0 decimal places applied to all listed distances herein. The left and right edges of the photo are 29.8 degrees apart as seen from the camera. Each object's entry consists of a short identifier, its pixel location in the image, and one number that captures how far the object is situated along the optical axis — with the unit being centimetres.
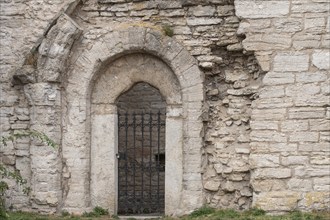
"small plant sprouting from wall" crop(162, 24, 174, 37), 882
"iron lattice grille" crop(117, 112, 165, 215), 1067
